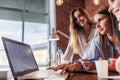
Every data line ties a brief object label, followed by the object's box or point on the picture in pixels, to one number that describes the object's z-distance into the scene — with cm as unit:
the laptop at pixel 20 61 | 105
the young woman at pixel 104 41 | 178
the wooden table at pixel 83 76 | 114
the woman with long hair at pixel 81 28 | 247
